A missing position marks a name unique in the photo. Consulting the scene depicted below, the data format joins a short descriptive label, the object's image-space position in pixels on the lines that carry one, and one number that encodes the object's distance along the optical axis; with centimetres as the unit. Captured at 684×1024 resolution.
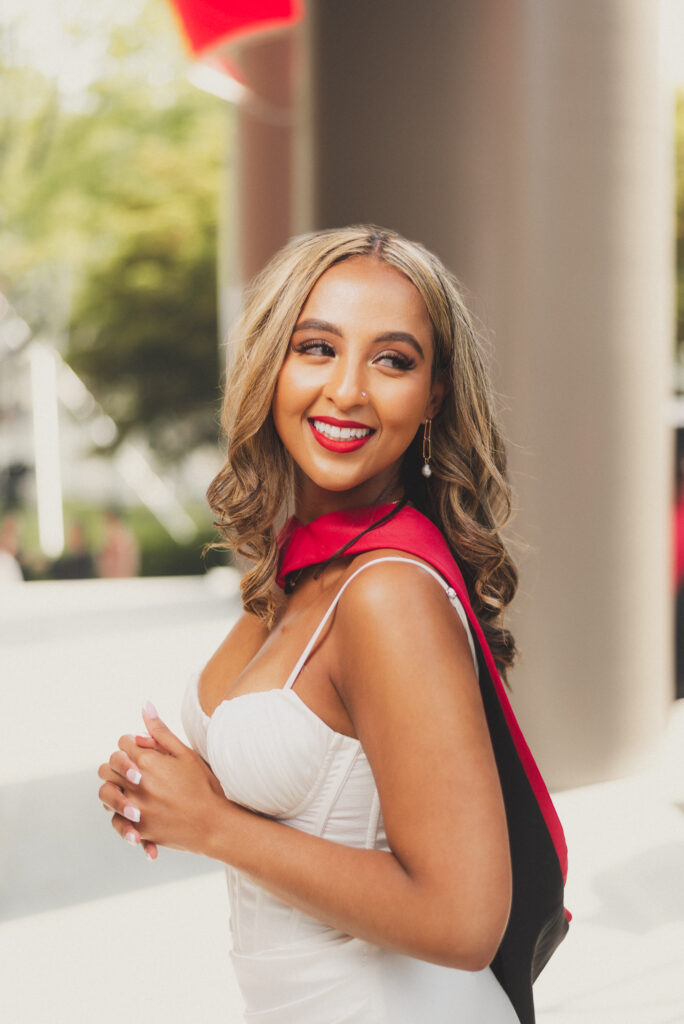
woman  162
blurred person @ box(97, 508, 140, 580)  2106
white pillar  552
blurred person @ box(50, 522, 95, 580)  2120
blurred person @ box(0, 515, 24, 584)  1819
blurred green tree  2056
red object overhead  1016
